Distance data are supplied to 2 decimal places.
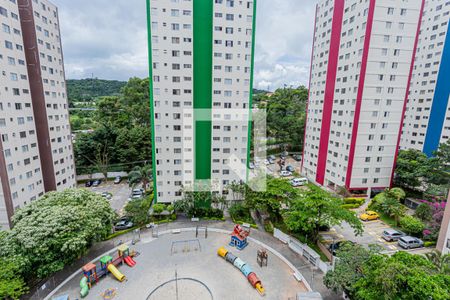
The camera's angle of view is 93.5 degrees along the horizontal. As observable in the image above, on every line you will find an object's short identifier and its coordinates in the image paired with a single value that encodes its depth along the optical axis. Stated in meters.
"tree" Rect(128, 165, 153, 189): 31.03
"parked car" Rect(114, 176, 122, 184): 38.25
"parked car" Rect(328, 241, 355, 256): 18.65
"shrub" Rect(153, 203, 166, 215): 25.05
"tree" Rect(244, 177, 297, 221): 22.28
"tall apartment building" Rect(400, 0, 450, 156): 37.47
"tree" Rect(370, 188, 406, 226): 23.92
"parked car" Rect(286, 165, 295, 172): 43.17
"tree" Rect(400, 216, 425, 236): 21.25
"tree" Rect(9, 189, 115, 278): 14.98
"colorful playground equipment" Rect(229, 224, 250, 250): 20.20
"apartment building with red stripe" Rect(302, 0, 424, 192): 26.64
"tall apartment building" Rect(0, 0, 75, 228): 20.86
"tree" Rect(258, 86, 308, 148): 51.97
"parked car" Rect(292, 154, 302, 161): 51.55
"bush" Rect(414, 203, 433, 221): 22.81
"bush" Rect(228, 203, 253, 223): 24.94
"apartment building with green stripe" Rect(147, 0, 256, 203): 24.31
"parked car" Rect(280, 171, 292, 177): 40.97
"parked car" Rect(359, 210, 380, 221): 25.04
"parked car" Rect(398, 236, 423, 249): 20.00
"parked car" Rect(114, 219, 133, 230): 24.30
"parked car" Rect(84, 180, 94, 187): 36.66
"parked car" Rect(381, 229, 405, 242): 21.34
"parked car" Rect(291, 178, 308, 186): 36.44
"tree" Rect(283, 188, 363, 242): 18.00
